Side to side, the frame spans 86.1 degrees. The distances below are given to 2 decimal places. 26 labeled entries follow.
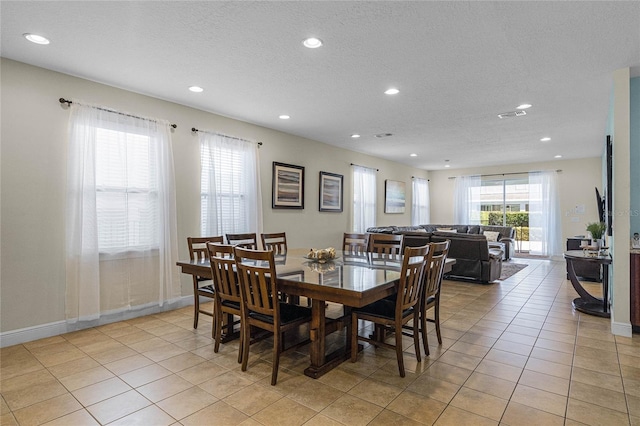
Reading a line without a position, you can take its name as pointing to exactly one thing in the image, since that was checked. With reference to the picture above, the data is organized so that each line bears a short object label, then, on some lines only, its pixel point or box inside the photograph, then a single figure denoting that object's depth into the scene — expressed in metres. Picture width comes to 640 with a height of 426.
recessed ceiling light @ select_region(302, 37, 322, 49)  2.65
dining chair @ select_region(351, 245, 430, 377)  2.37
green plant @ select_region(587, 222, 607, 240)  4.38
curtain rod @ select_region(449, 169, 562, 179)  8.54
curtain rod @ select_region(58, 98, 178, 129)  3.33
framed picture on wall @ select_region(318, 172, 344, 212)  6.41
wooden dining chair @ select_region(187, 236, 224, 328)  3.29
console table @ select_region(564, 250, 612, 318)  3.76
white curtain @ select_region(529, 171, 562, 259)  8.47
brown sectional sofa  5.64
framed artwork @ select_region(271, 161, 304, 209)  5.47
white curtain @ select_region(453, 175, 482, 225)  9.87
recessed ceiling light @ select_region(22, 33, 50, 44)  2.61
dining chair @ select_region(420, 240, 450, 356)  2.70
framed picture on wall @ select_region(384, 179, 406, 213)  8.47
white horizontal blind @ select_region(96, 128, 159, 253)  3.59
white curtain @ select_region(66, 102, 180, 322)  3.40
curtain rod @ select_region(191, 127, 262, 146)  4.41
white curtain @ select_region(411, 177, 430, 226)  9.77
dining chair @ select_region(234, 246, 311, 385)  2.30
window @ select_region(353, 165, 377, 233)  7.34
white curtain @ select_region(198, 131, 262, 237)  4.54
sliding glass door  9.09
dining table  2.16
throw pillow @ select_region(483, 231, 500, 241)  8.61
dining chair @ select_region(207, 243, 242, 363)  2.57
